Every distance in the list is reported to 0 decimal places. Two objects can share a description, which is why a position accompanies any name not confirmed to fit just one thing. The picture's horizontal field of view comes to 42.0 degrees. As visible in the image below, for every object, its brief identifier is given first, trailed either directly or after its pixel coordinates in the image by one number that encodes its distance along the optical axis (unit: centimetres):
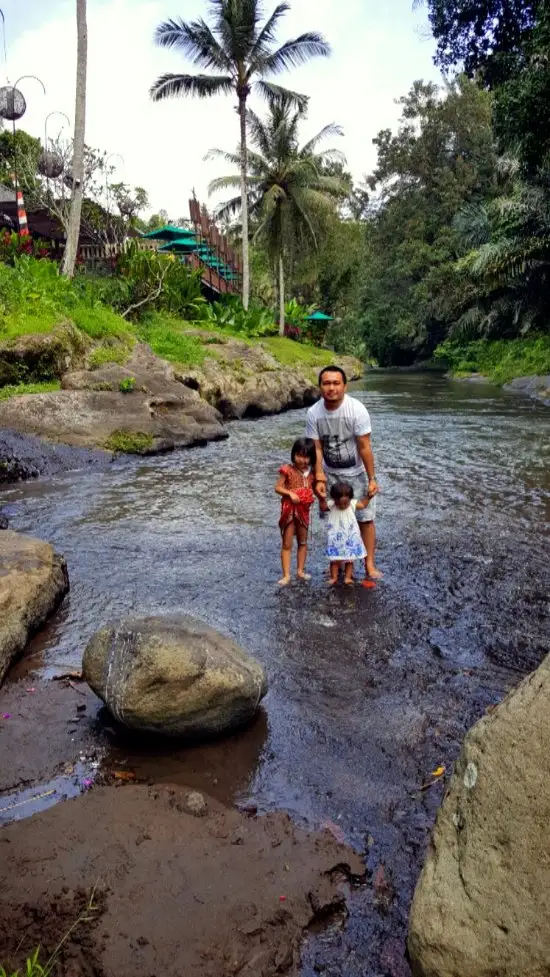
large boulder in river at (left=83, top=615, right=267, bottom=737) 343
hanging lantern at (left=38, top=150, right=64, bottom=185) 2144
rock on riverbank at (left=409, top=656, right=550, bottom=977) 197
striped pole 2056
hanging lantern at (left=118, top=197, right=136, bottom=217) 2481
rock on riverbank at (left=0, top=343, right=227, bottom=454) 1158
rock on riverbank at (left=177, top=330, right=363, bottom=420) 1772
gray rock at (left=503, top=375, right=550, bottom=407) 2219
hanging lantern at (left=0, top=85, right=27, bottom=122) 1756
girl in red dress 571
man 565
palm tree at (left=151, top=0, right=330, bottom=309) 2642
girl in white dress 564
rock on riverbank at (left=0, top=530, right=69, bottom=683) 439
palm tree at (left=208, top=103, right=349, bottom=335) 3156
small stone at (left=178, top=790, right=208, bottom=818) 296
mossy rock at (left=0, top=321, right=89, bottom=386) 1283
